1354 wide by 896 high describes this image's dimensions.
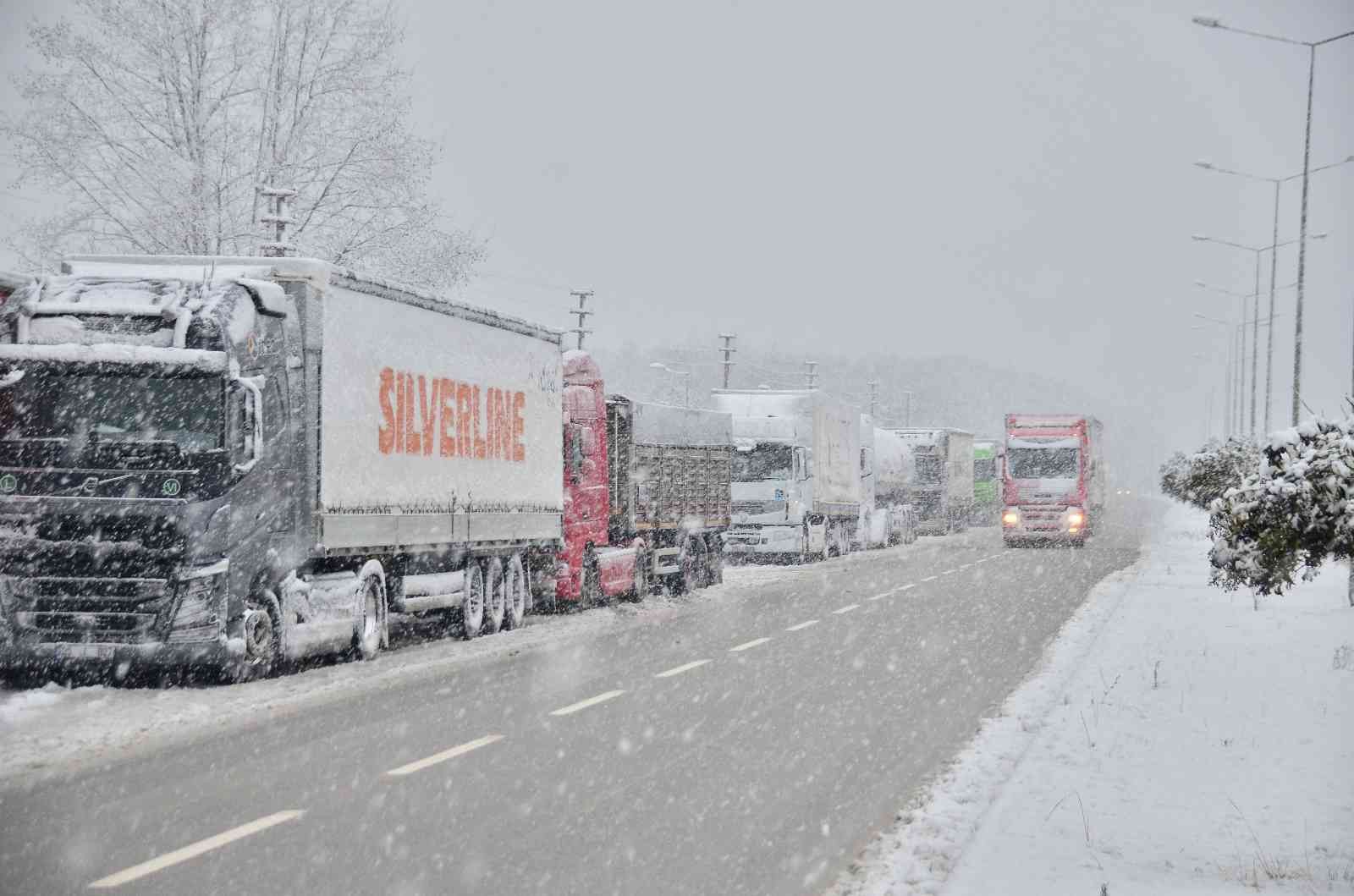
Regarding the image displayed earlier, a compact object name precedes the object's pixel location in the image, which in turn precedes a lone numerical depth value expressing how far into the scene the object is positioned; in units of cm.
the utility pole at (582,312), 6850
